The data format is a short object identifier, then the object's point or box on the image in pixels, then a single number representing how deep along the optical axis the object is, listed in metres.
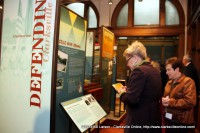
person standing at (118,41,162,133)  1.39
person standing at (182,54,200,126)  3.00
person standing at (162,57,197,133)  1.60
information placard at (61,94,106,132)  1.68
